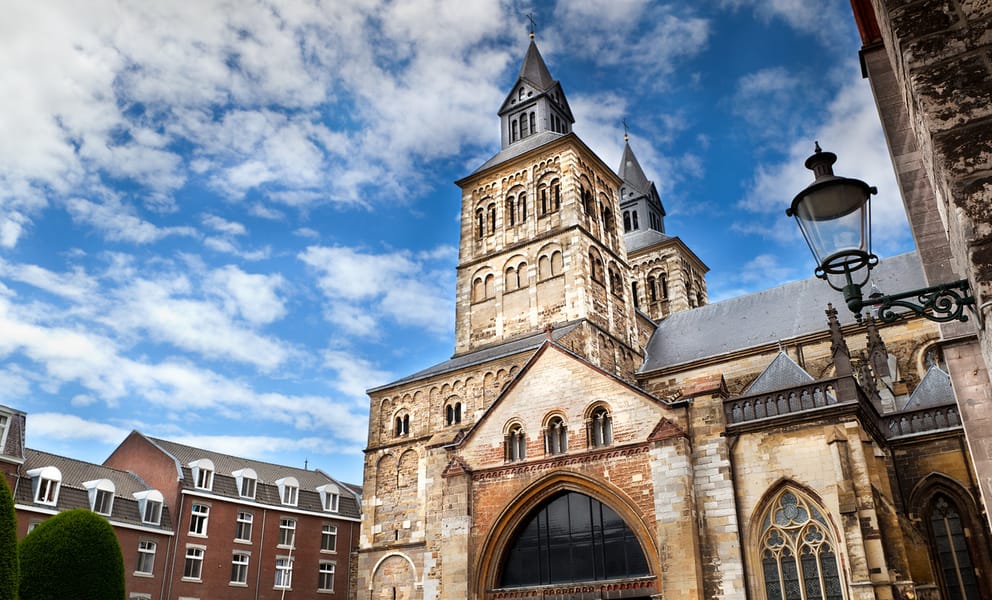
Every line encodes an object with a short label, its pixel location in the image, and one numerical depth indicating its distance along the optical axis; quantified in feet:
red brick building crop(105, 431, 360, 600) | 105.70
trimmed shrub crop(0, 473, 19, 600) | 46.37
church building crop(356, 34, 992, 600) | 47.60
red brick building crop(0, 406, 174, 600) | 92.02
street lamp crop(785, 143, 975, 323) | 16.10
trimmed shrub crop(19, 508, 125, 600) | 59.11
